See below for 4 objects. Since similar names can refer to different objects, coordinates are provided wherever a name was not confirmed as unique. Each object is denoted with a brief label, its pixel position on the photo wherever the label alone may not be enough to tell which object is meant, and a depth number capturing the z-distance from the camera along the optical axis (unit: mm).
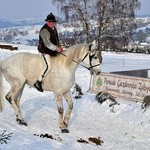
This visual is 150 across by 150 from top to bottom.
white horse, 8734
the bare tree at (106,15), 30547
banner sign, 11848
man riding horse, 8828
